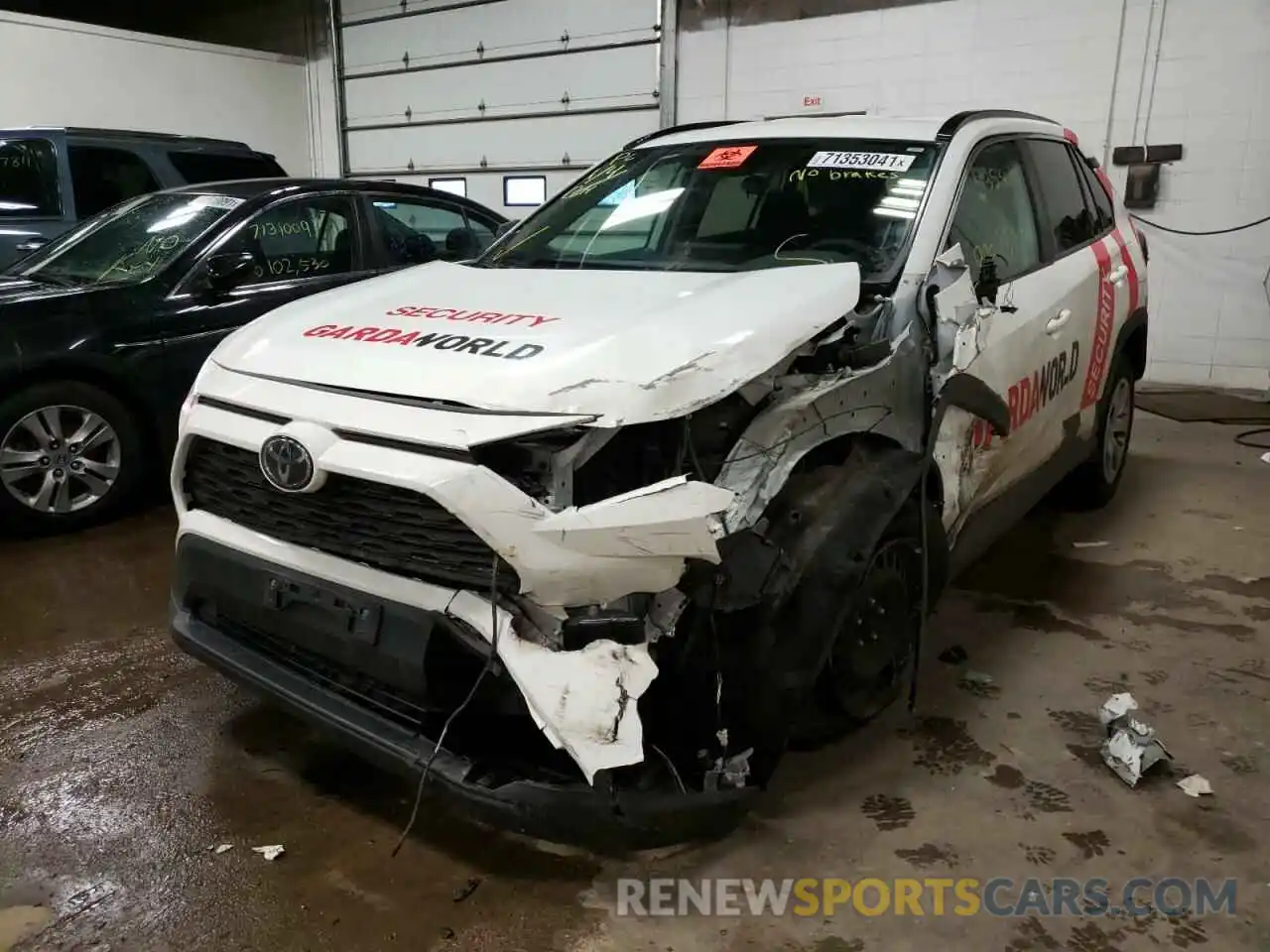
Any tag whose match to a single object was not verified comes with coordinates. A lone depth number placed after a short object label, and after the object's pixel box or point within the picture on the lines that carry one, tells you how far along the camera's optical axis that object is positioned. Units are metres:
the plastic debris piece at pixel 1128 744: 2.39
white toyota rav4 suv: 1.78
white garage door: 8.88
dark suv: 6.00
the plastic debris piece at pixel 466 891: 2.00
